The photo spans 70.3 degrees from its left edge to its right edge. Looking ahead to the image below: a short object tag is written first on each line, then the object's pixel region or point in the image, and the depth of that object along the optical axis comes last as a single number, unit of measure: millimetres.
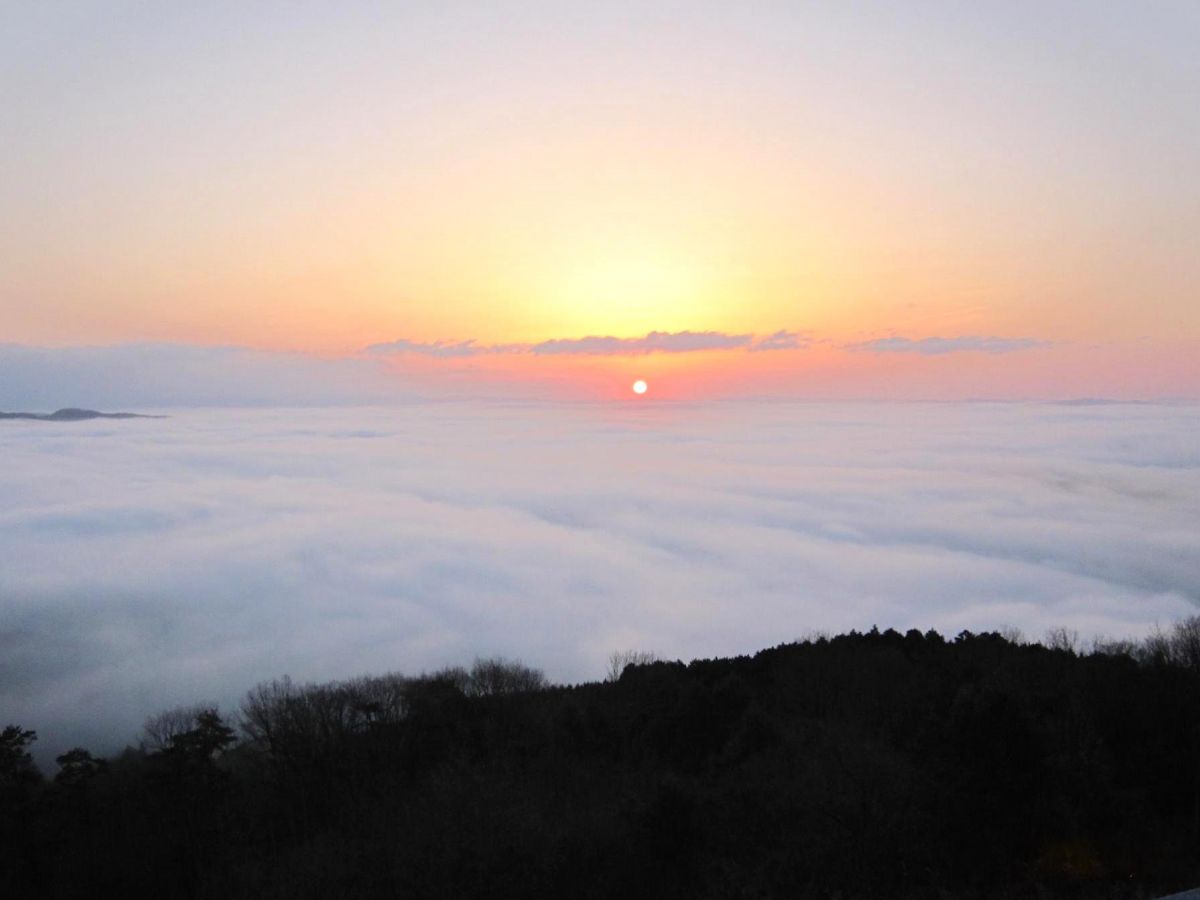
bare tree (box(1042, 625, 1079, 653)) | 41288
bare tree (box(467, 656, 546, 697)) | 39406
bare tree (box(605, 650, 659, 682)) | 47775
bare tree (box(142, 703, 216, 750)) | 33094
